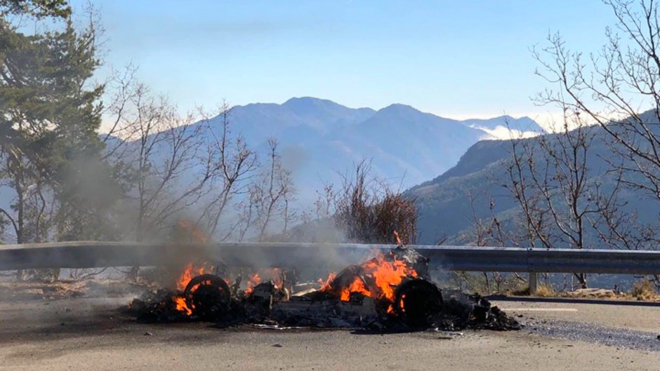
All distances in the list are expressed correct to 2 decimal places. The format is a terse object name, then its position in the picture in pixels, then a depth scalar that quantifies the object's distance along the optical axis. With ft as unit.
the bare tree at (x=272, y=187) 78.38
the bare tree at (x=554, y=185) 73.10
